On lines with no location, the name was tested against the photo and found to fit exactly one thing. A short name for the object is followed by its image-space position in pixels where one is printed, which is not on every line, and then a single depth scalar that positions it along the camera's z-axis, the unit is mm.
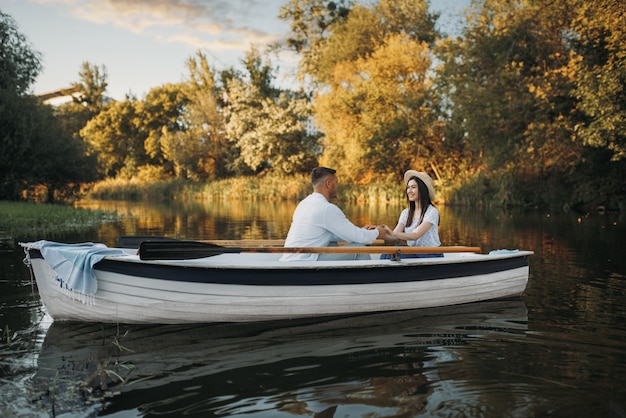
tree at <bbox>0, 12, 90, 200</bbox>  18906
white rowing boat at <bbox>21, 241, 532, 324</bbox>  5293
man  5836
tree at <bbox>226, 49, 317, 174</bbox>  39344
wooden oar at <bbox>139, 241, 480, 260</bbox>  5307
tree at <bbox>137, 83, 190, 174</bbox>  49062
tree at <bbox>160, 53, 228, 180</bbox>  43562
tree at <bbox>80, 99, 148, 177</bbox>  50844
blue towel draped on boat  5184
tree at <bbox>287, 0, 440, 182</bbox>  31031
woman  6590
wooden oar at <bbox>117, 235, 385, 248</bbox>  6341
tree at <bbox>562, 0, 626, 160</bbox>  16422
